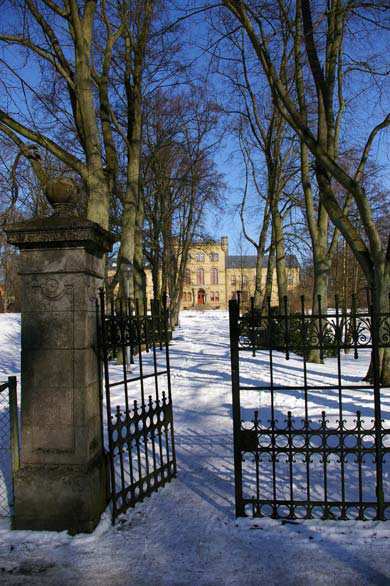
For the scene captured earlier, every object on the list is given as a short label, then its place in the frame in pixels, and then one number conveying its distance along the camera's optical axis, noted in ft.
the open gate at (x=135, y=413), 14.14
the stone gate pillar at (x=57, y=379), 13.44
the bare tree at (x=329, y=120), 26.66
